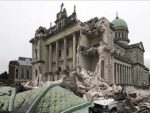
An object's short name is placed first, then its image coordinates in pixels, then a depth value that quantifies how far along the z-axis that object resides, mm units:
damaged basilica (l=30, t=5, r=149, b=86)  18357
